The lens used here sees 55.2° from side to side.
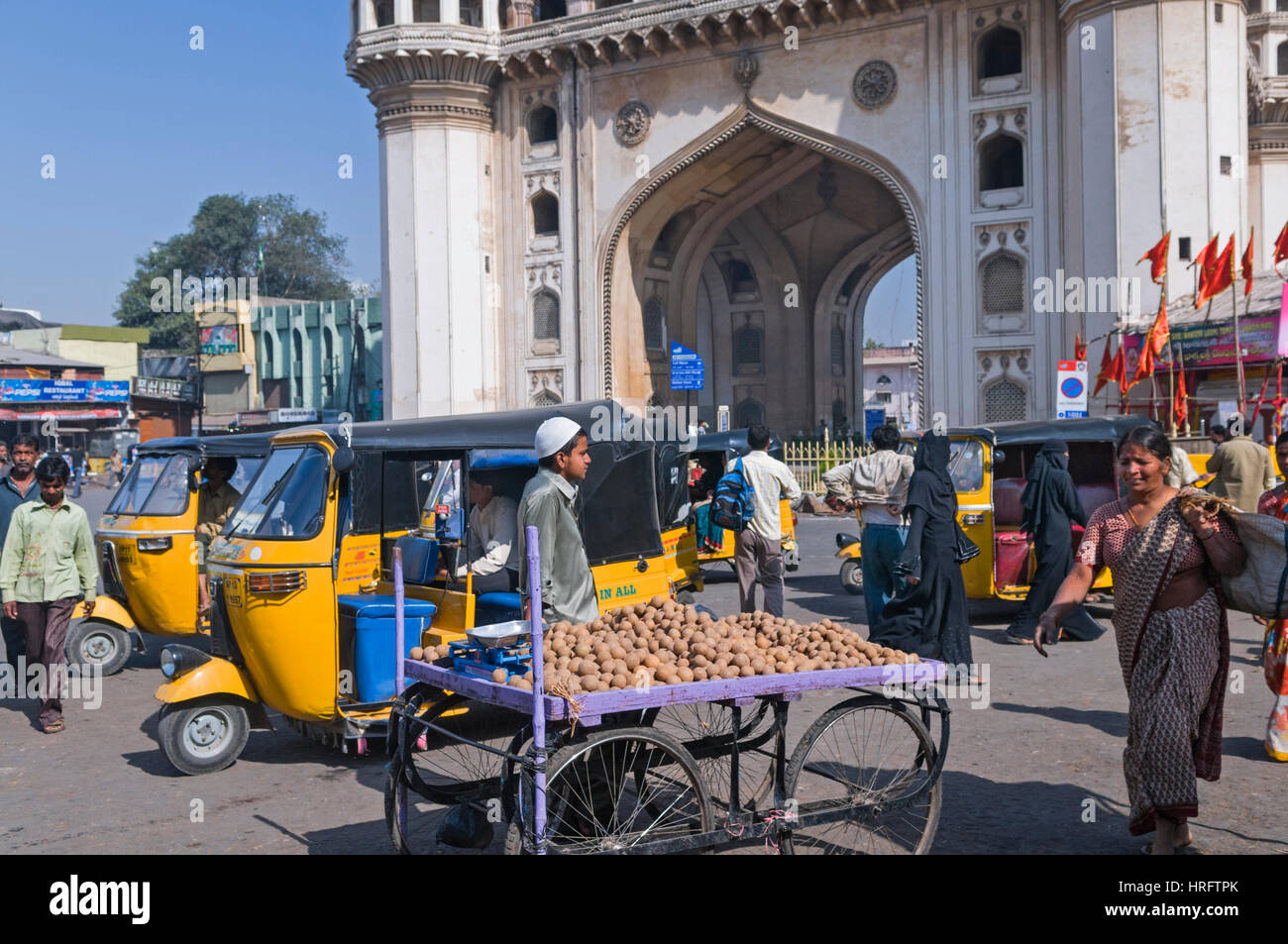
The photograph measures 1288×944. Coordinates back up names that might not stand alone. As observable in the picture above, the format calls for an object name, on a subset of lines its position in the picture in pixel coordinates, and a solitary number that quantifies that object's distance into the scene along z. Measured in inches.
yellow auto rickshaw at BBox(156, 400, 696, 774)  234.8
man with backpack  360.2
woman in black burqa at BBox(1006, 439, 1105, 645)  374.6
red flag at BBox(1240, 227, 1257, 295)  706.2
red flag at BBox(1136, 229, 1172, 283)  751.7
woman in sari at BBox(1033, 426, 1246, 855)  167.5
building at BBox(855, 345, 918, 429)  2785.4
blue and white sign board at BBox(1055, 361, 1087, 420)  662.5
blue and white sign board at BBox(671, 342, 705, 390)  871.7
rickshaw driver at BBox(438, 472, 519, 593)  252.7
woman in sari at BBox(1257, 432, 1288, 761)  228.1
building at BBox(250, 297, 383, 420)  1791.3
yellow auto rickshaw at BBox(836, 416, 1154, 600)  402.0
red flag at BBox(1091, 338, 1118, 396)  816.9
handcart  151.4
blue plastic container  232.7
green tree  2741.1
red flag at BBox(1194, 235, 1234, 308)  686.5
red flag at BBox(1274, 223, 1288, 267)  641.0
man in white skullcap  182.7
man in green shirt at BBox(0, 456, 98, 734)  277.3
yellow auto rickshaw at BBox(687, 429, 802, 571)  497.0
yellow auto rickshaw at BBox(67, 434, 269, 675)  350.9
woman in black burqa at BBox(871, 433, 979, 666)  312.0
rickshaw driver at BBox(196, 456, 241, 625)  350.8
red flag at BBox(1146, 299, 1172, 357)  730.2
